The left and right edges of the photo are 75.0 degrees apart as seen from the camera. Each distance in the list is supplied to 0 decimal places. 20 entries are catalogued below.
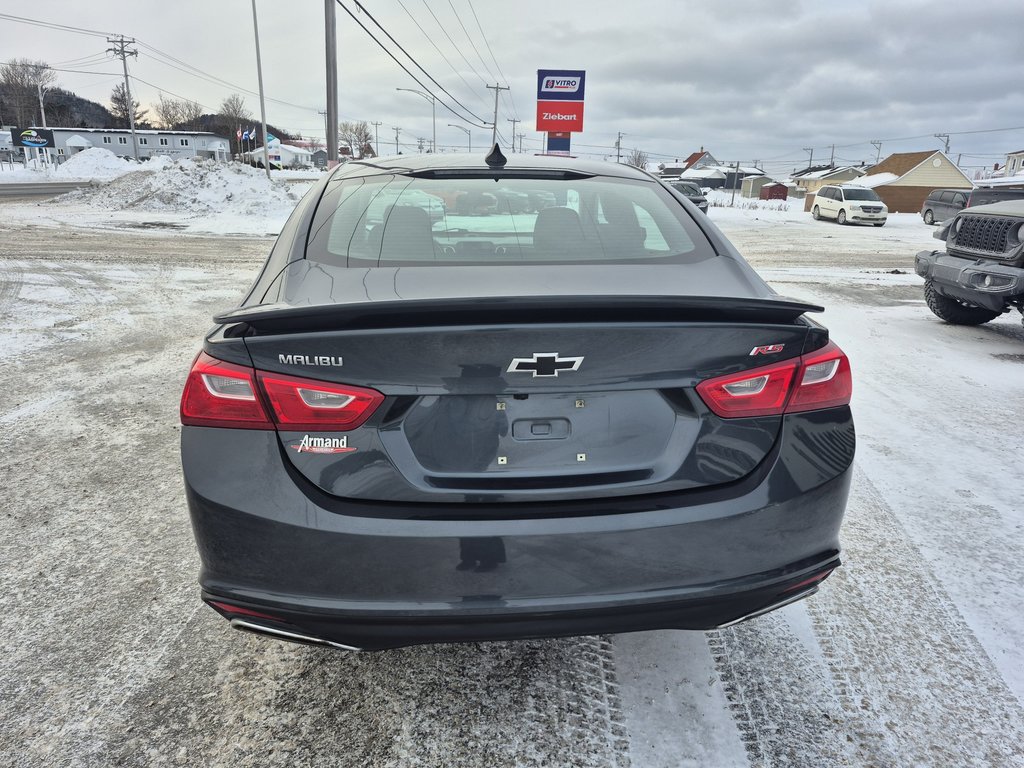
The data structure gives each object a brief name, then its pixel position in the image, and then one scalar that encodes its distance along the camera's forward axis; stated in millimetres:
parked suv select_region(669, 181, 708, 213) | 22703
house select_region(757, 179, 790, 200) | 74562
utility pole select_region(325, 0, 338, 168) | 19406
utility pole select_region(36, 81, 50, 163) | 78775
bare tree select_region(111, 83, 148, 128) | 105562
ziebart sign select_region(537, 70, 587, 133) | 22094
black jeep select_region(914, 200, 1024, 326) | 6199
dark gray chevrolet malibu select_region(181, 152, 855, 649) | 1646
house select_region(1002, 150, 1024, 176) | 90369
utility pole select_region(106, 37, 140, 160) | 65000
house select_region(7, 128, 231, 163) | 82938
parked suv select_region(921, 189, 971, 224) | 15484
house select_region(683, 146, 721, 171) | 107812
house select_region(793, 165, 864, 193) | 80625
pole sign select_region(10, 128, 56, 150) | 70500
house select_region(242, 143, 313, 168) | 85156
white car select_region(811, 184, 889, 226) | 28547
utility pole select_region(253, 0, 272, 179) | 34691
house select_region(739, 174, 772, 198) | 89906
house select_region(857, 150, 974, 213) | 51656
